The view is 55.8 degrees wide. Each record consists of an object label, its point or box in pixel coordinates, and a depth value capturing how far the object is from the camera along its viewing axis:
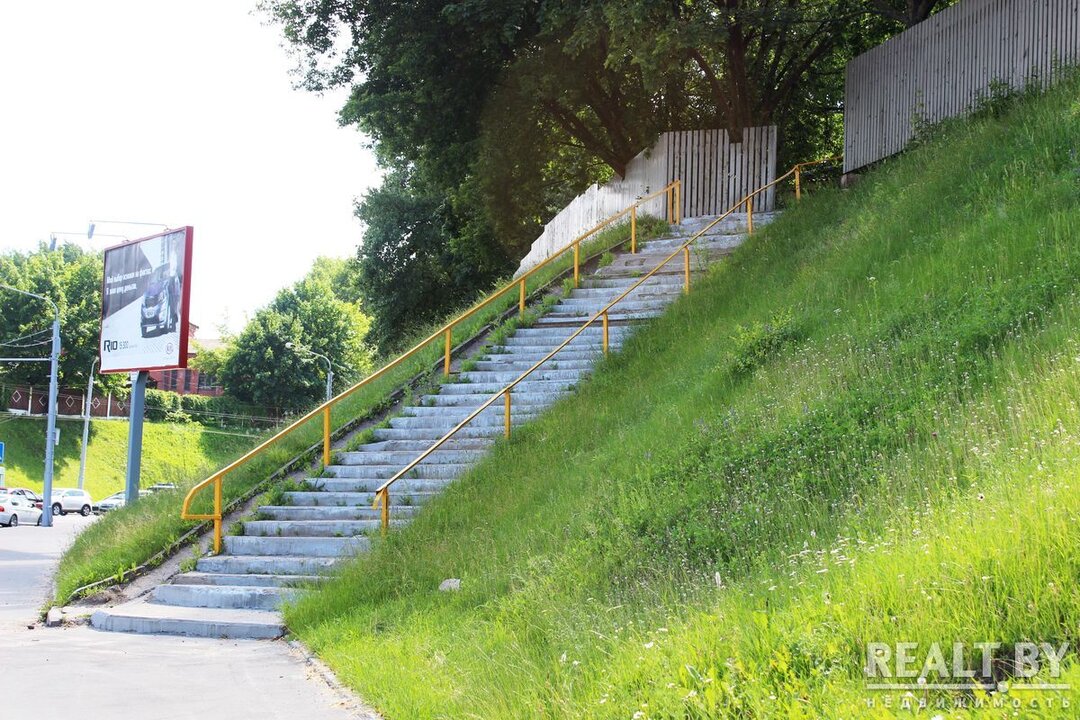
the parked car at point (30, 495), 42.16
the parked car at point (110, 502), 45.94
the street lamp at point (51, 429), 36.94
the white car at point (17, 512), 35.25
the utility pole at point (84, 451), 50.69
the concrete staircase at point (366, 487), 10.96
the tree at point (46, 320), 56.84
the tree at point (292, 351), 67.50
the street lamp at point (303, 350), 66.25
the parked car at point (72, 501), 45.38
